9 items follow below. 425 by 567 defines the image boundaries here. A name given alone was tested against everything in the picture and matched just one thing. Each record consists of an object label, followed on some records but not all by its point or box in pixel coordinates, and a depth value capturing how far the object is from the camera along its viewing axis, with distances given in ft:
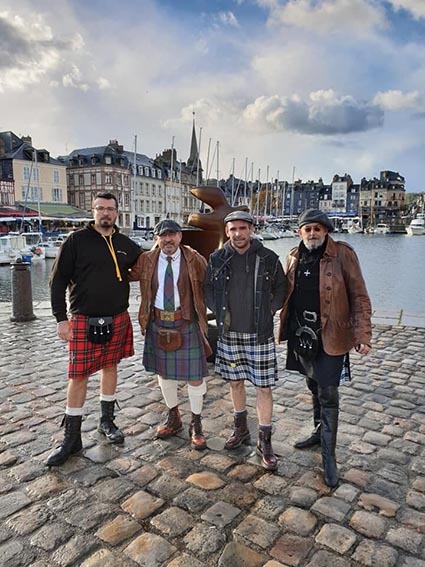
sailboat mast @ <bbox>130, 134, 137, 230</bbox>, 156.35
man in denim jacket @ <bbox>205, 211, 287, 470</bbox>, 11.20
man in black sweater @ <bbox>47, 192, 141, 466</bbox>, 11.66
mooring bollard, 28.50
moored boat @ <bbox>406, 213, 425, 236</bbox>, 274.16
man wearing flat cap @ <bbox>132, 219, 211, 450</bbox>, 12.08
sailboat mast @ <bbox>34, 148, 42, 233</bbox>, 165.29
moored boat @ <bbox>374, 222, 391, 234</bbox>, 303.44
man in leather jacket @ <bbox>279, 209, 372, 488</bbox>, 10.46
